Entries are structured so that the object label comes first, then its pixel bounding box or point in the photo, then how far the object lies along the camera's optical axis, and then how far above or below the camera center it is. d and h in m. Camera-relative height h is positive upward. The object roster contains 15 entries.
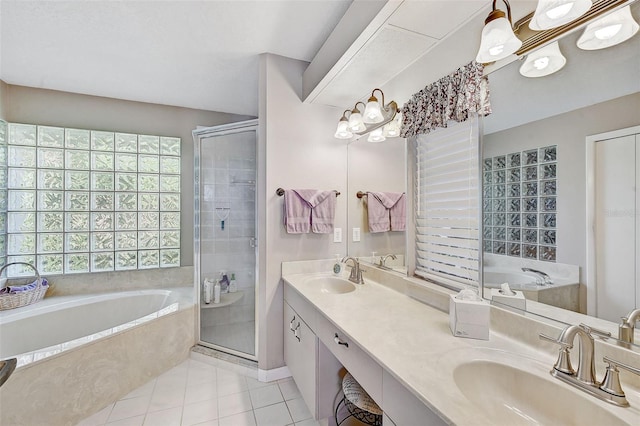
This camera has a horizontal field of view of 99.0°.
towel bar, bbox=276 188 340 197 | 2.12 +0.18
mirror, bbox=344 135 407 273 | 1.84 +0.22
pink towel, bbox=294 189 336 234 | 2.15 +0.05
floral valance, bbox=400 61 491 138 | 1.22 +0.57
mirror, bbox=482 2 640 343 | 0.83 +0.17
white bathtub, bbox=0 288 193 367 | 2.16 -0.90
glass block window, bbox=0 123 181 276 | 2.59 +0.15
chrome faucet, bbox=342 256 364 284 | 1.96 -0.43
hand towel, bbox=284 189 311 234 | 2.11 +0.01
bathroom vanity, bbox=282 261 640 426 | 0.74 -0.49
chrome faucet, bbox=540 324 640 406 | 0.70 -0.43
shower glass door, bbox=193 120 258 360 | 2.50 -0.12
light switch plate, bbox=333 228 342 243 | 2.32 -0.17
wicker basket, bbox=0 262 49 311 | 2.32 -0.72
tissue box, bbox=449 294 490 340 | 1.06 -0.41
